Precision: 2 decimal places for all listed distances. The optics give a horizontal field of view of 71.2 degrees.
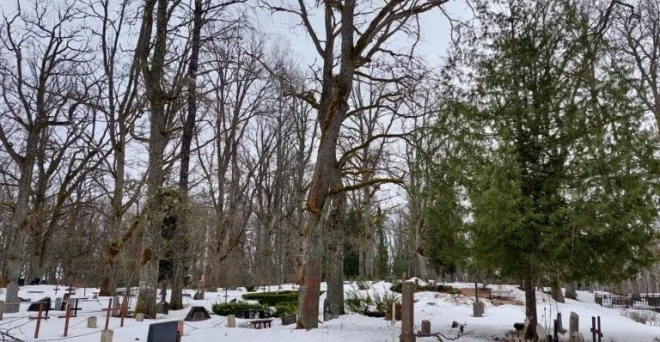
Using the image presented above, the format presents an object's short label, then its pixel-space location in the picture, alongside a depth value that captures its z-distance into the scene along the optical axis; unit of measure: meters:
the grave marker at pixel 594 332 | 10.01
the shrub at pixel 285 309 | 15.55
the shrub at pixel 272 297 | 20.67
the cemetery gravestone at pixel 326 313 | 13.10
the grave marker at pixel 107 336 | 7.46
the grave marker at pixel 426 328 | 10.70
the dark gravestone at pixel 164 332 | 7.18
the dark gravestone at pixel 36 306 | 13.38
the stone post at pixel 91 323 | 10.59
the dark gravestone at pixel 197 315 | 13.36
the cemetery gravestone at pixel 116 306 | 13.19
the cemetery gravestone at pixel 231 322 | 11.45
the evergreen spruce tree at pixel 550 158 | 8.91
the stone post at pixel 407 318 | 8.87
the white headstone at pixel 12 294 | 14.67
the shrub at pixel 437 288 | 25.22
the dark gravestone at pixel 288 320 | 12.02
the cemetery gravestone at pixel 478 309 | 16.47
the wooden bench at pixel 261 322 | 12.02
